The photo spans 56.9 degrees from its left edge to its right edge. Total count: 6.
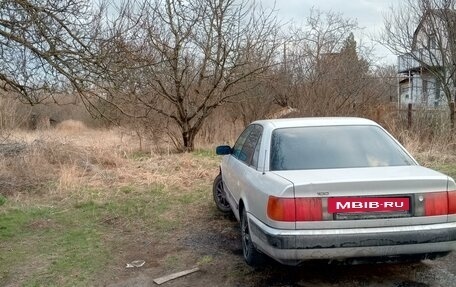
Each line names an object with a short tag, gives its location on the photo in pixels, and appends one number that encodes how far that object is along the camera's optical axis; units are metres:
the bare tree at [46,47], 6.58
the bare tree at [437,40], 15.37
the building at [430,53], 15.39
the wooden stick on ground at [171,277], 4.10
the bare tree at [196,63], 13.25
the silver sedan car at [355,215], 3.35
